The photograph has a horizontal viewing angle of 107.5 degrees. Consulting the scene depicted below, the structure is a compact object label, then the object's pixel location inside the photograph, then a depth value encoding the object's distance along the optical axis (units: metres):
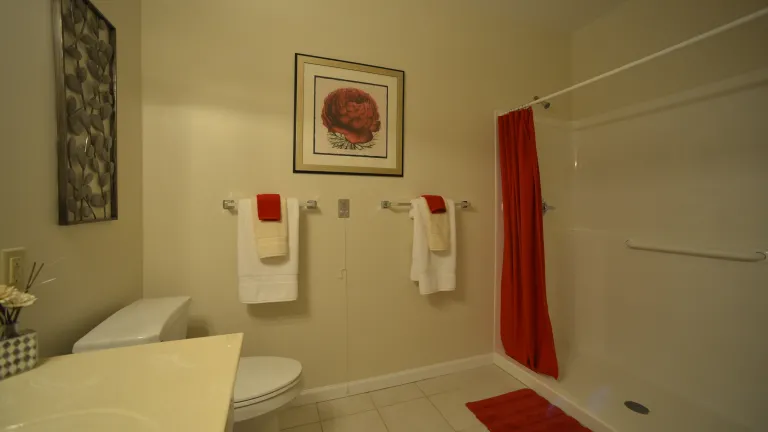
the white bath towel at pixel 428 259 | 1.73
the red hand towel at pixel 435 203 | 1.74
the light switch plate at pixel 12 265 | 0.72
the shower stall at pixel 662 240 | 1.38
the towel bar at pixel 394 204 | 1.76
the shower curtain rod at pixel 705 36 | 0.99
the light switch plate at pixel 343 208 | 1.70
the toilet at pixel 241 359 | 0.94
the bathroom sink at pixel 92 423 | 0.55
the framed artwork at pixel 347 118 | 1.62
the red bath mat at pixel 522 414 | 1.43
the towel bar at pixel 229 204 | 1.49
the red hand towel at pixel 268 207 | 1.44
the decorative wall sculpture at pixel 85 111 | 0.90
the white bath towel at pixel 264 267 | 1.45
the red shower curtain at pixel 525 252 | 1.74
